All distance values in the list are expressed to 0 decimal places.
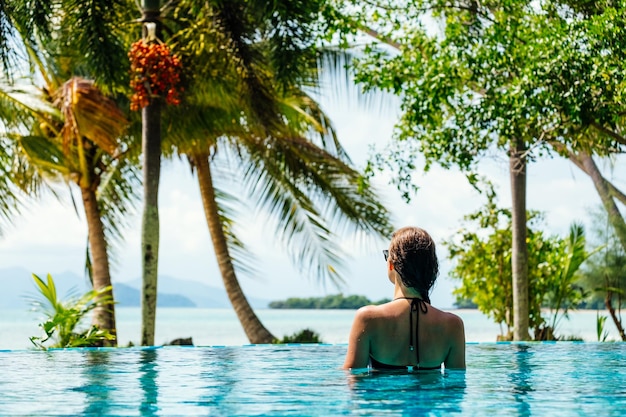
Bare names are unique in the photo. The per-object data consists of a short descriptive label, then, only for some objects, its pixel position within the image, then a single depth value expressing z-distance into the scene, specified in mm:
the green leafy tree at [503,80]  10820
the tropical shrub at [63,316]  11398
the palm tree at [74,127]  13984
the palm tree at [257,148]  14484
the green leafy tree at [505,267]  16016
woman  5602
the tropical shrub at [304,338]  16578
